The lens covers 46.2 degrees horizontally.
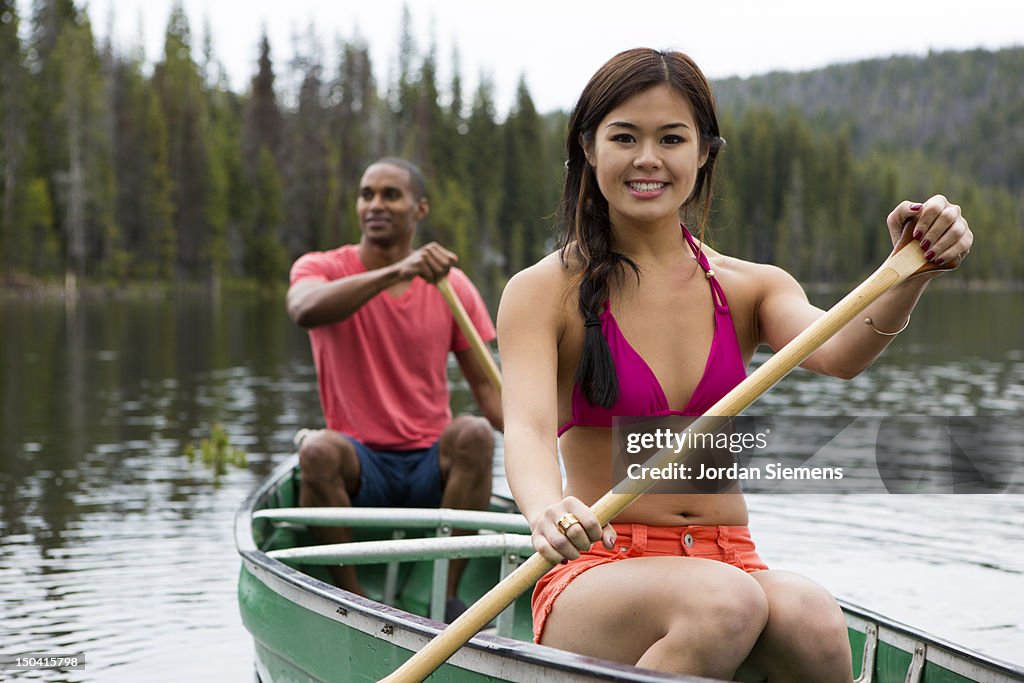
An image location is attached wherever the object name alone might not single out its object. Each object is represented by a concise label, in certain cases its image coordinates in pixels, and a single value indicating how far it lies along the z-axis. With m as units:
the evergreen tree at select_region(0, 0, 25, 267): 56.12
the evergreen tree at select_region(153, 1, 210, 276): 62.28
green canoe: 3.11
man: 5.59
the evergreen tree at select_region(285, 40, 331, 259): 68.06
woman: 2.57
